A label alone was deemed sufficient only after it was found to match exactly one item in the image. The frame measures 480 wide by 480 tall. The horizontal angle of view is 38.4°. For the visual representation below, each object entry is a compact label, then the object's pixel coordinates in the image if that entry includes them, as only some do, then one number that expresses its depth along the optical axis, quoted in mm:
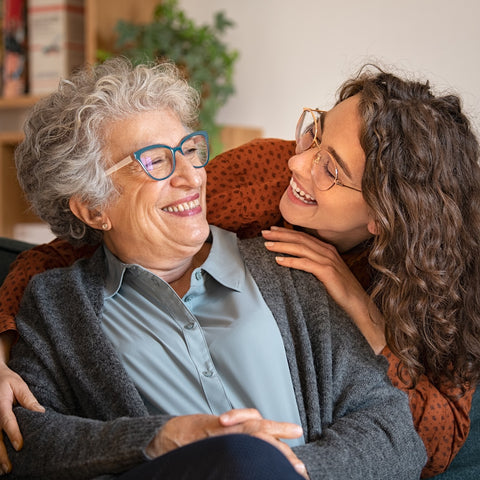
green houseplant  3613
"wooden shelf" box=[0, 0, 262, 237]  3746
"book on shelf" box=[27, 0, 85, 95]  3861
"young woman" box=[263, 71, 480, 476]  1570
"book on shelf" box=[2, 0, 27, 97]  3951
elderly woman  1460
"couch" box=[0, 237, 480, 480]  1694
